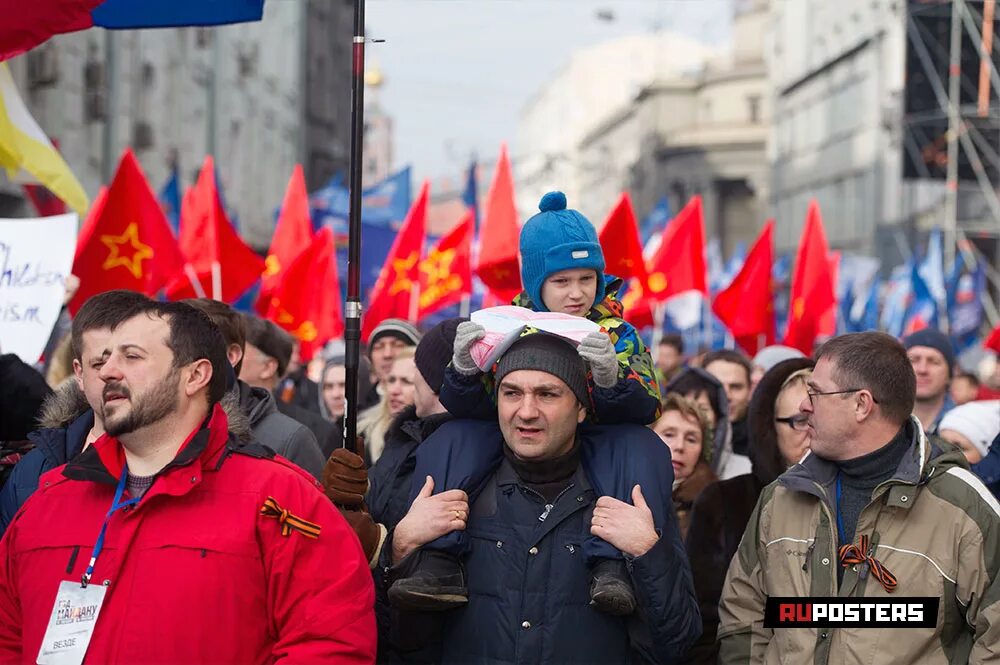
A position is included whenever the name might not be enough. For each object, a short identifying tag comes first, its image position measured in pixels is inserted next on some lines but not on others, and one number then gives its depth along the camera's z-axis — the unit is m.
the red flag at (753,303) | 12.85
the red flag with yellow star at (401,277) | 11.75
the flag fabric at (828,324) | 13.58
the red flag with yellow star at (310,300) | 11.63
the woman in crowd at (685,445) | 6.35
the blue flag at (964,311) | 19.60
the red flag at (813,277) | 12.48
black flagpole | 4.32
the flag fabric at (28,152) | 7.15
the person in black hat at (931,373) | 8.12
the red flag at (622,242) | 11.67
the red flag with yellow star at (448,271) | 12.65
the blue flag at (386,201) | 17.89
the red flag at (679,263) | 14.27
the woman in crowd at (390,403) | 7.20
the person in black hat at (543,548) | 3.97
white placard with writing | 7.32
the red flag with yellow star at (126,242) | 9.23
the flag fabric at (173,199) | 15.93
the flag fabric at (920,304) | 18.56
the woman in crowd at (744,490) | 5.42
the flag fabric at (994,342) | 11.69
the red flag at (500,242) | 11.84
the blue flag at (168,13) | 5.81
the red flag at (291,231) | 12.62
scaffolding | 31.08
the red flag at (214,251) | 11.23
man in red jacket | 3.46
